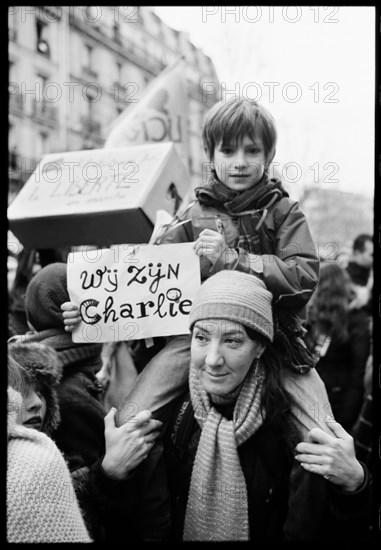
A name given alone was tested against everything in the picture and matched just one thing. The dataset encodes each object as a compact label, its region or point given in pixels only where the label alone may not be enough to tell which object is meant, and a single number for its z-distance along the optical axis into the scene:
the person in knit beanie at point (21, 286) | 3.81
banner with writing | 4.71
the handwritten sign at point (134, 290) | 2.39
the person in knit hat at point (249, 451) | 2.11
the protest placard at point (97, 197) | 2.90
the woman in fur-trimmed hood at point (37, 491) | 1.75
